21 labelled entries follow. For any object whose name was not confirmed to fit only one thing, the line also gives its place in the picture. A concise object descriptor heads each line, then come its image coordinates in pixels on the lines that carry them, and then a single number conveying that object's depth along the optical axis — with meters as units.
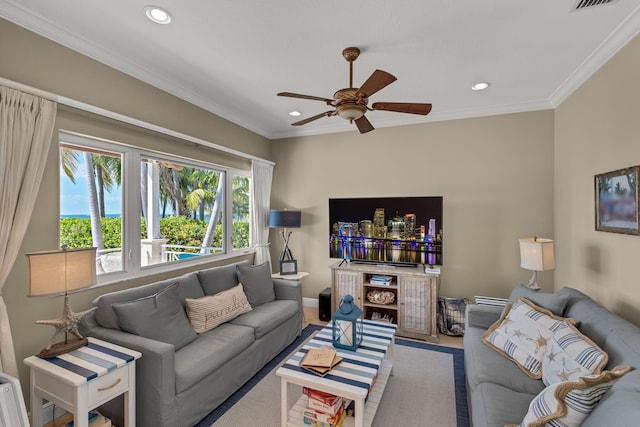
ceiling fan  1.96
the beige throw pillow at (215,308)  2.46
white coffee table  1.69
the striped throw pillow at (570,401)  1.17
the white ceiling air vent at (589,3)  1.78
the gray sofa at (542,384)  1.08
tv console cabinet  3.41
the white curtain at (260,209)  4.25
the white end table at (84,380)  1.53
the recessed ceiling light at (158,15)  1.86
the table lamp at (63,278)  1.60
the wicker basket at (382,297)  3.64
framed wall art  2.04
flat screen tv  3.63
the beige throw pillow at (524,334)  1.85
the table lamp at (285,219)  4.13
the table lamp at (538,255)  2.62
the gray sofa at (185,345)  1.81
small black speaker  3.89
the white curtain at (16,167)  1.76
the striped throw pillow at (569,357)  1.47
